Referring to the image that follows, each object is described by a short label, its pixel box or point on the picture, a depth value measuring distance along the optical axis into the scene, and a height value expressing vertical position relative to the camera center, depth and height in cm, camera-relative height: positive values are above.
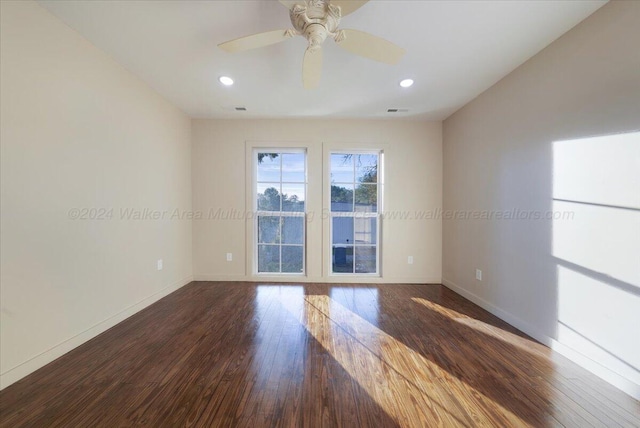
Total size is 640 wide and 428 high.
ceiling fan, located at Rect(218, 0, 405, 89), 138 +112
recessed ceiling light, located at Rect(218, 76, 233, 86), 254 +138
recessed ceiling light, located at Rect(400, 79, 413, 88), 256 +137
